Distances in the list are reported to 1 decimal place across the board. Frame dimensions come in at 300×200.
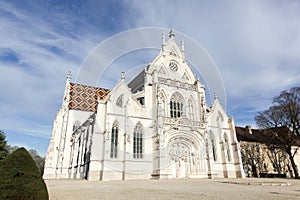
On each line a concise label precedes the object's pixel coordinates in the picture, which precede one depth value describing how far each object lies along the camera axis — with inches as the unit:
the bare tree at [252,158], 1393.9
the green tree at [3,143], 1122.7
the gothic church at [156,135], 784.9
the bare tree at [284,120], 957.8
